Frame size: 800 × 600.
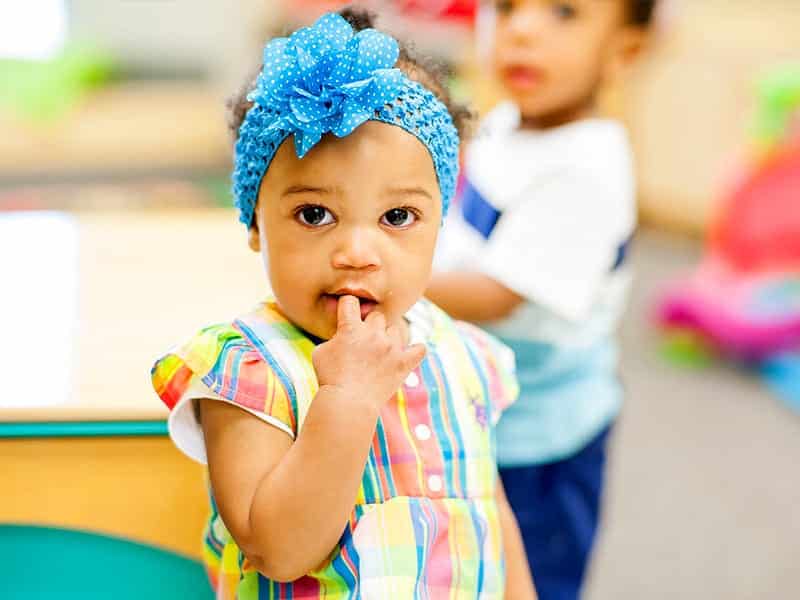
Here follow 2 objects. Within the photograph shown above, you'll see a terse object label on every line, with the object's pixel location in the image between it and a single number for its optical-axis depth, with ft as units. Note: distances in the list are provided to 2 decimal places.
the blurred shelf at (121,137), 12.31
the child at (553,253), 3.84
